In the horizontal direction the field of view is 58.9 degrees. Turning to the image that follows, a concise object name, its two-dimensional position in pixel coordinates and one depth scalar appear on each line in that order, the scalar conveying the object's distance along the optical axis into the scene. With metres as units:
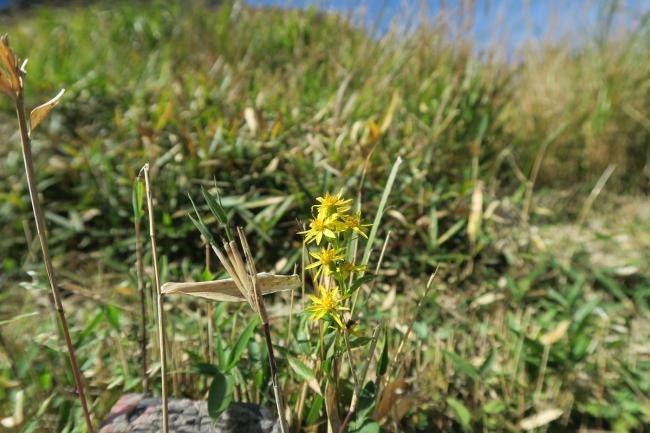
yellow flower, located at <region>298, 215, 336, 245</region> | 0.22
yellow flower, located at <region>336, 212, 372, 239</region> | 0.22
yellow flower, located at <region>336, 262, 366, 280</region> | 0.22
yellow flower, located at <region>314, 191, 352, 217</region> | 0.22
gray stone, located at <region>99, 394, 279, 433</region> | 0.27
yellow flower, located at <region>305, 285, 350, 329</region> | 0.21
